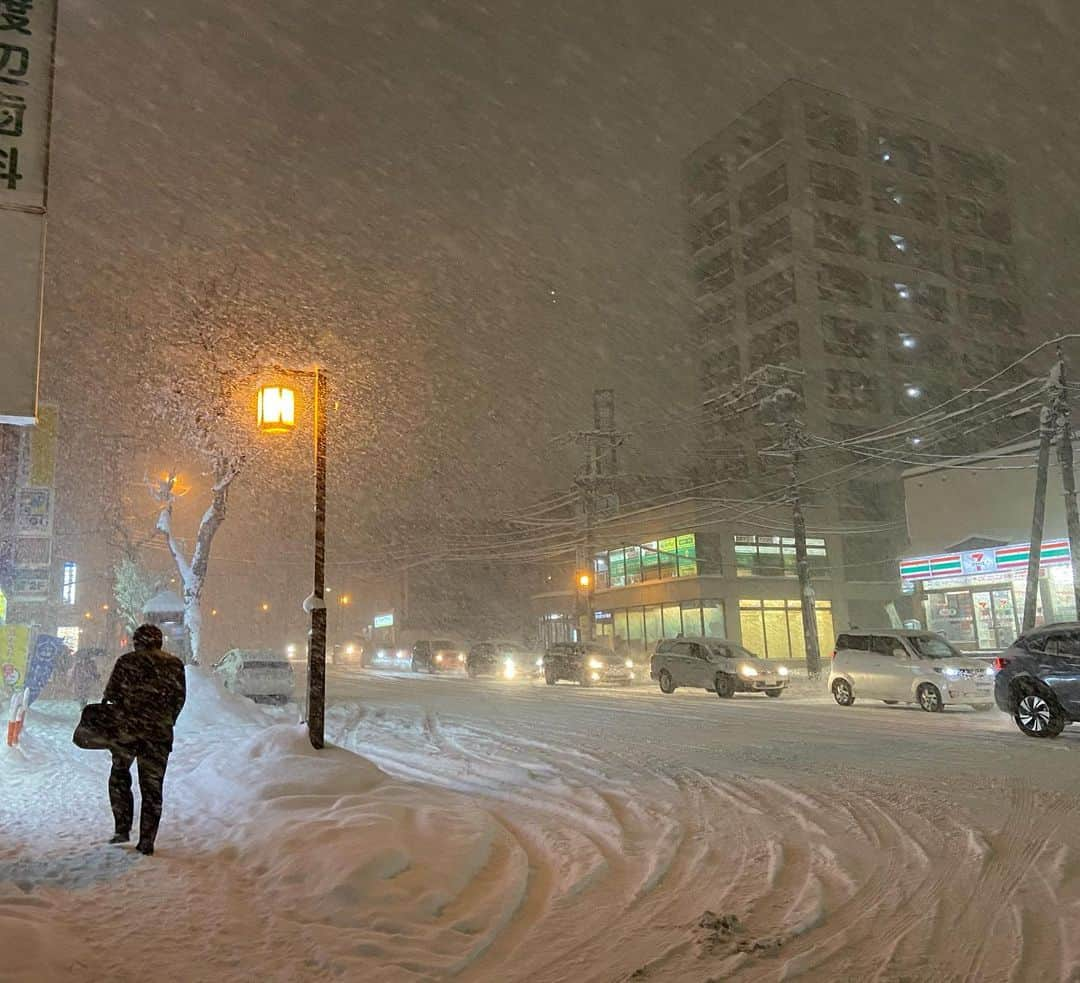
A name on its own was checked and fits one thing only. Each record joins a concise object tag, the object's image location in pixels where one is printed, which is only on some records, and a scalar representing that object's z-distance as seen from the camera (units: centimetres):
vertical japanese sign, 611
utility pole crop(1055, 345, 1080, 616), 2056
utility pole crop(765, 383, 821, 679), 2627
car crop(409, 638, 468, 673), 4159
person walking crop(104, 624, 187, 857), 647
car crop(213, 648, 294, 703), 2198
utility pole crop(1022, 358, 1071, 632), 2108
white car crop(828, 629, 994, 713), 1717
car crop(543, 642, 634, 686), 2919
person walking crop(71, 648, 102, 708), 2130
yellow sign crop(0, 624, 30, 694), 1767
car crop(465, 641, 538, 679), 3725
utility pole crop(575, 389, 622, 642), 3472
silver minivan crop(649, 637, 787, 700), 2253
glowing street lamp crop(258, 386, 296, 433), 1140
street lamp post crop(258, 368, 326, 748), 962
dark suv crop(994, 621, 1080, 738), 1222
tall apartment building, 6041
